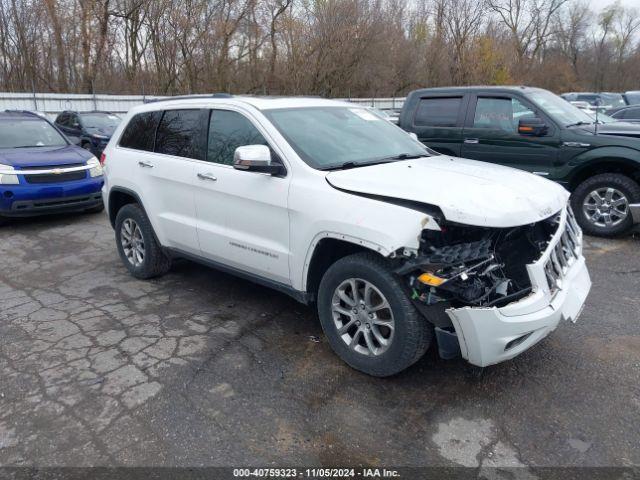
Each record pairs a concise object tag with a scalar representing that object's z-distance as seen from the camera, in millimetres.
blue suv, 7496
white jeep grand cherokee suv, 3016
